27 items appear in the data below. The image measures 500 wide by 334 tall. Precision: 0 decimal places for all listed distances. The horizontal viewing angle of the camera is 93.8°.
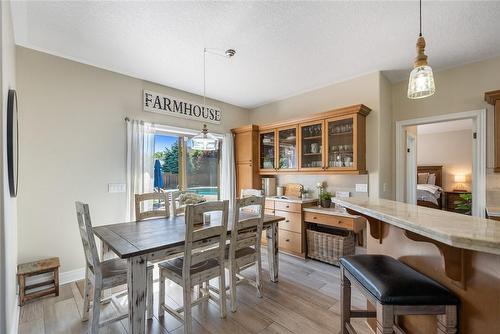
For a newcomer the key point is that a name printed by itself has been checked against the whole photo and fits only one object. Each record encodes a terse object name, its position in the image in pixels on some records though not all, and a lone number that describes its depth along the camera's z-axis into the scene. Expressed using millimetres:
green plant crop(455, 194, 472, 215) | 4055
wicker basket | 3109
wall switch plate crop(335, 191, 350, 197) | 3514
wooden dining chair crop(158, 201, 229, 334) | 1817
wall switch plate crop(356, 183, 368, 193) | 3318
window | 3883
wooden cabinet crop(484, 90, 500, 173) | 2553
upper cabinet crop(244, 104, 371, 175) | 3191
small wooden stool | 2252
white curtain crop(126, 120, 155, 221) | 3199
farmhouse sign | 3502
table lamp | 6571
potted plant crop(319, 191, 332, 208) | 3527
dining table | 1662
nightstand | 6293
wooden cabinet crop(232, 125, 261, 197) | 4379
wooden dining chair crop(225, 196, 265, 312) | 2197
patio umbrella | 3654
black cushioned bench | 1070
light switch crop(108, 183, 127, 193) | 3100
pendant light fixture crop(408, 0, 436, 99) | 1441
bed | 6082
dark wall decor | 1670
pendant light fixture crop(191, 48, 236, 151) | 2506
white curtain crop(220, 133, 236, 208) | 4469
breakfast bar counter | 875
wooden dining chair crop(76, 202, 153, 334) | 1744
